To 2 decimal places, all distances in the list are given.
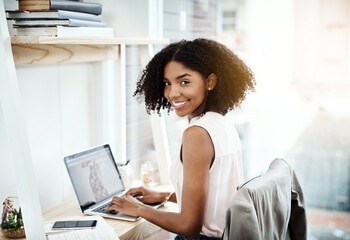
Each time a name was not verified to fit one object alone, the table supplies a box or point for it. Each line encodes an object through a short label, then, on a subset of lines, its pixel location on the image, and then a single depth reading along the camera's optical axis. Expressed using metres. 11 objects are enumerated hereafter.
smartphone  1.52
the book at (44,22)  1.40
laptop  1.69
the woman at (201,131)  1.40
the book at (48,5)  1.38
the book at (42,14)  1.39
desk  1.53
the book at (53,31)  1.39
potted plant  1.43
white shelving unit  1.20
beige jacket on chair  1.07
